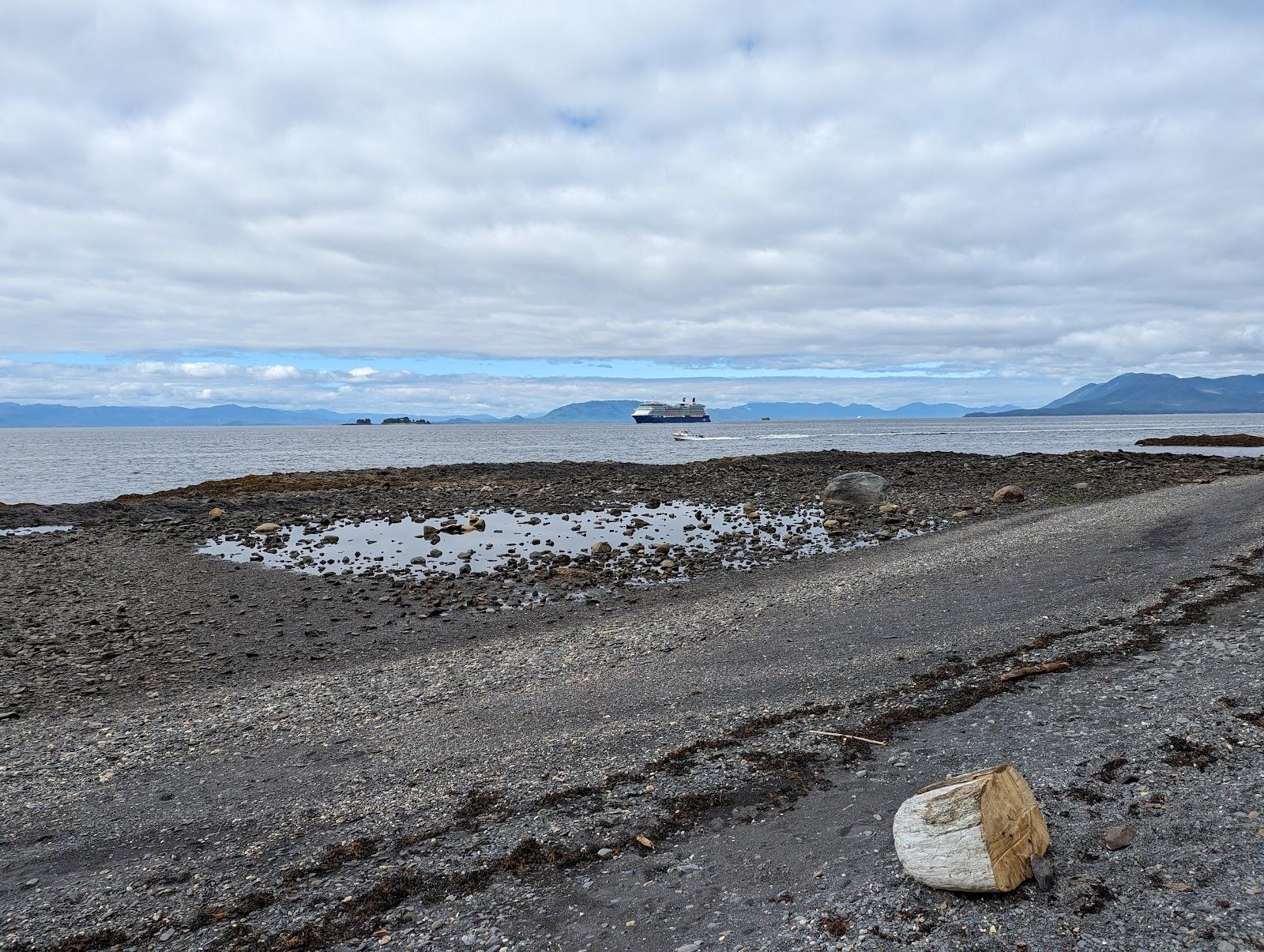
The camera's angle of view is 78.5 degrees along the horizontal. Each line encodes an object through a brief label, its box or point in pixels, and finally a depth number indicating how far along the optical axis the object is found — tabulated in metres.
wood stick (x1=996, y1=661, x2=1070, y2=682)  9.05
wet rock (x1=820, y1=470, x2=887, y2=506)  29.17
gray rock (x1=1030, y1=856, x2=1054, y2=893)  4.79
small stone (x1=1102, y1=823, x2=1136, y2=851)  5.27
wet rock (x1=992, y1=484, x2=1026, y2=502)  28.88
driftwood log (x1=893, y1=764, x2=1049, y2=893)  4.68
